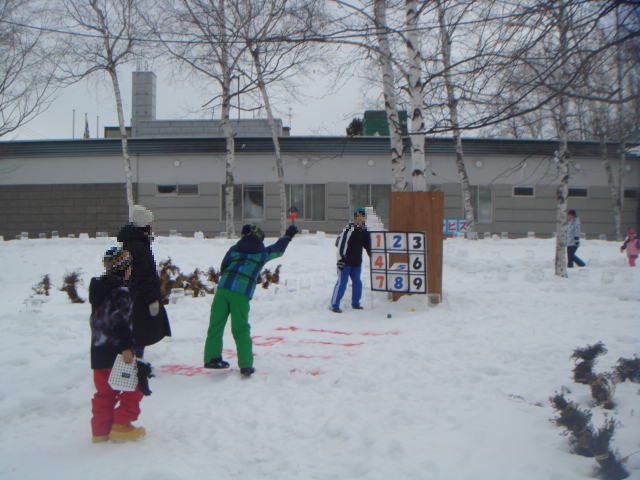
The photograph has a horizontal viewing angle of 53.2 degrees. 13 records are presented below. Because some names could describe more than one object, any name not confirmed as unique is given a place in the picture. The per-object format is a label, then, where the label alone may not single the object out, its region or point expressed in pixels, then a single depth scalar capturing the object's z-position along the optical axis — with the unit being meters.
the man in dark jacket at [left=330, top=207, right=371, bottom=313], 10.71
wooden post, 11.08
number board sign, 10.84
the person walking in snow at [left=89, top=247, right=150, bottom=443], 4.91
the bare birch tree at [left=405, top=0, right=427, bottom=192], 11.70
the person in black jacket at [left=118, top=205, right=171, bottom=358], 5.72
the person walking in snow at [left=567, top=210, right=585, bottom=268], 16.94
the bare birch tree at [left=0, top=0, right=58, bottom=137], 18.03
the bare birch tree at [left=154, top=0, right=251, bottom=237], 21.73
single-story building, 26.19
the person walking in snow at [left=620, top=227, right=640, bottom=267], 16.61
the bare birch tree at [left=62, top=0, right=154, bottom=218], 21.64
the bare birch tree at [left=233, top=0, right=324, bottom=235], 20.88
